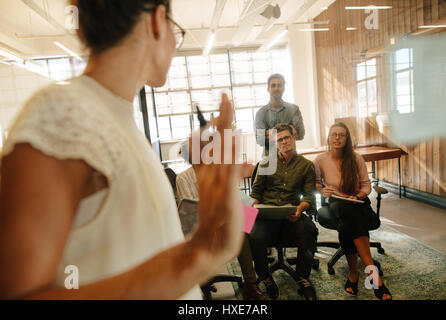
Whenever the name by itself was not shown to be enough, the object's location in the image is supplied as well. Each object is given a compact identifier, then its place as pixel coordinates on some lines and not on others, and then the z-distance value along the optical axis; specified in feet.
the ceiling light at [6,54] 9.04
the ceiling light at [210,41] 17.84
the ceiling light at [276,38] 17.59
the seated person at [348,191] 7.32
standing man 9.34
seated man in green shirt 7.37
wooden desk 13.37
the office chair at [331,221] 7.93
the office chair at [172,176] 7.99
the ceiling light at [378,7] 13.74
